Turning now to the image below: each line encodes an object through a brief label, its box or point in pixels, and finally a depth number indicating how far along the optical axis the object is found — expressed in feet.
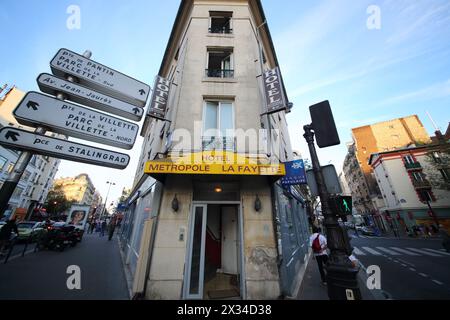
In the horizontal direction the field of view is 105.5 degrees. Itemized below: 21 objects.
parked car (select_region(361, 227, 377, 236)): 92.27
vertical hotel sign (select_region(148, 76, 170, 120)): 20.43
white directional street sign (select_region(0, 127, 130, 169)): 7.22
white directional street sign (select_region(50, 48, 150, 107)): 9.55
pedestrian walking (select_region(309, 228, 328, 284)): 21.37
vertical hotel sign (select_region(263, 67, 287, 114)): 20.46
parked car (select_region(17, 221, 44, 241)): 43.24
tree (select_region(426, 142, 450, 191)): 70.54
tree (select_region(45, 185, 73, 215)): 134.46
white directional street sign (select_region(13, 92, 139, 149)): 7.93
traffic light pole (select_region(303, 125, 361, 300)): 8.93
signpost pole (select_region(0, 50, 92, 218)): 6.34
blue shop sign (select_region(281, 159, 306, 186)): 21.57
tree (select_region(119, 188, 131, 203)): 160.35
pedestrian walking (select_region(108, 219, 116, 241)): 55.29
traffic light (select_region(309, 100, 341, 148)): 12.17
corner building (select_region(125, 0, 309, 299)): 15.84
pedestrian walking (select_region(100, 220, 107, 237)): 72.12
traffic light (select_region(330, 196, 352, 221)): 11.08
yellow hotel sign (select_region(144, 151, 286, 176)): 14.92
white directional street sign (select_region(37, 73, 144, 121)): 8.83
